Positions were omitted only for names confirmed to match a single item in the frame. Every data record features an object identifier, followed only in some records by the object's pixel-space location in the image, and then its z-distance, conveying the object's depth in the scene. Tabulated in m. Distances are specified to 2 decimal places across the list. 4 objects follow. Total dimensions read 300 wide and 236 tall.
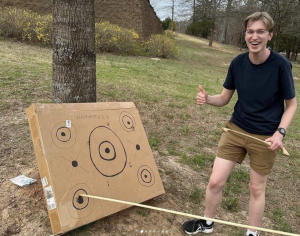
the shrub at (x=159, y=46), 15.92
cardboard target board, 2.01
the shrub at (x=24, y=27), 11.91
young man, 1.97
